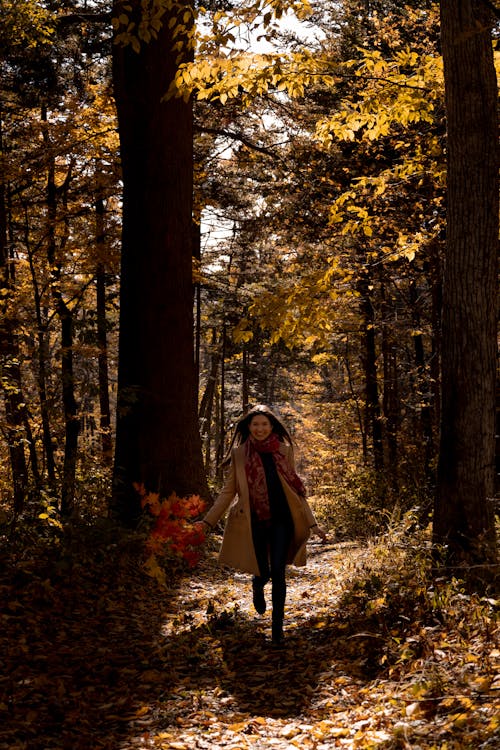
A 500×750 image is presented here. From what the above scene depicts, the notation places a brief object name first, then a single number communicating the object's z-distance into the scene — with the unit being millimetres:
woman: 6000
